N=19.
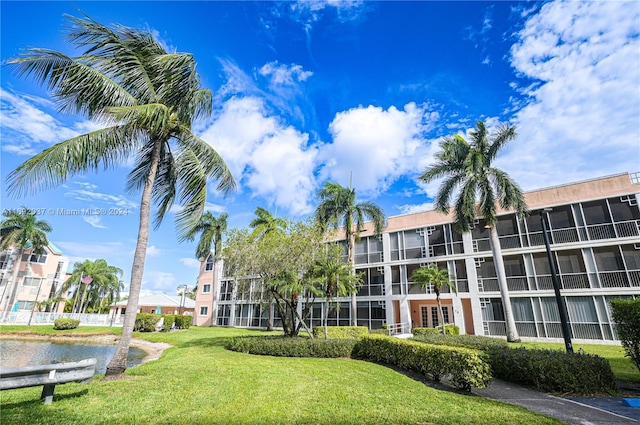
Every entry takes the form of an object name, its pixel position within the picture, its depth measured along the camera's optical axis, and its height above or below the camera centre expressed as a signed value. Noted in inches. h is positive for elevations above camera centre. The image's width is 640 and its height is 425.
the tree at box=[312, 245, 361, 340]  634.8 +65.1
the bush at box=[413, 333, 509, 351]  512.3 -58.4
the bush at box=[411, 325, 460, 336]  782.1 -58.1
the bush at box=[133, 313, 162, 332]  1130.7 -59.8
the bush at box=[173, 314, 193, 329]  1232.8 -59.2
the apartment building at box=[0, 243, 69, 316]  1547.6 +151.6
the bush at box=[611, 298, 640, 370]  292.7 -15.4
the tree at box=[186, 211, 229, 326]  1466.5 +319.7
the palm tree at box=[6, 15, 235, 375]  312.2 +214.7
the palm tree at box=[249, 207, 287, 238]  1077.8 +307.9
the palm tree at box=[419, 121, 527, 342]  744.3 +311.6
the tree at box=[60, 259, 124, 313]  1993.6 +140.7
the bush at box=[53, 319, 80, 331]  1154.0 -68.9
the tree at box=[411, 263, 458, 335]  791.1 +73.7
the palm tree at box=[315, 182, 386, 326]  984.9 +304.9
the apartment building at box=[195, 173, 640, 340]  707.4 +116.7
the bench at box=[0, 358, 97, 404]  187.9 -46.5
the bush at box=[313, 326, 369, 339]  690.3 -56.1
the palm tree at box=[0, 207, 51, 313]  1460.8 +343.2
